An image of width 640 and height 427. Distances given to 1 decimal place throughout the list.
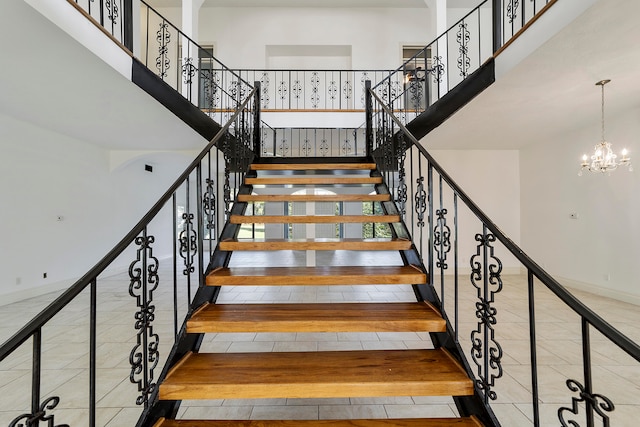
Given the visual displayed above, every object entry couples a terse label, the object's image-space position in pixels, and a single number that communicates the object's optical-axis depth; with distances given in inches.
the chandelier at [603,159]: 143.6
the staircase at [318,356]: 53.2
